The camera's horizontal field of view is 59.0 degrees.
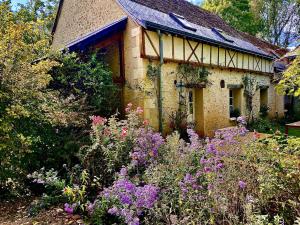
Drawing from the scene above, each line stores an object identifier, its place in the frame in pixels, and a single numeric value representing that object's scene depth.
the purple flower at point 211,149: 3.81
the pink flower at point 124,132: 4.56
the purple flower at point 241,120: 3.80
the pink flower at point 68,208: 3.48
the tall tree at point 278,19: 24.12
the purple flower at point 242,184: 3.02
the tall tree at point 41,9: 16.03
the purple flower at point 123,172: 3.60
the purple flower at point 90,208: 3.44
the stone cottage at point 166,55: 7.59
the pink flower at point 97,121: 4.55
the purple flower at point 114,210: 3.05
